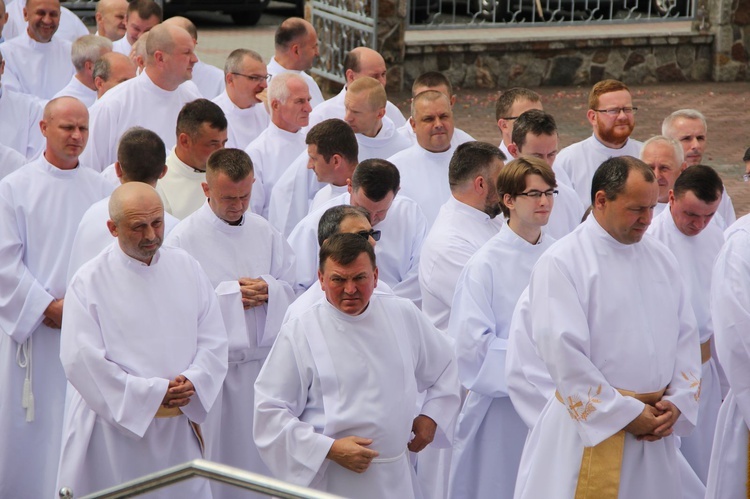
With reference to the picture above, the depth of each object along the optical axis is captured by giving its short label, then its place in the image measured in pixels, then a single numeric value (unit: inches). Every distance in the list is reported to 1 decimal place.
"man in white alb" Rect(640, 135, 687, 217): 525.7
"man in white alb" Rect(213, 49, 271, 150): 669.3
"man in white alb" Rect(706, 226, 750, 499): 413.7
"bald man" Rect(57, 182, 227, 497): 407.5
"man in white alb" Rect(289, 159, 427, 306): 505.4
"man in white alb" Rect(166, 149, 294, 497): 468.8
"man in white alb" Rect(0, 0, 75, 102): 813.9
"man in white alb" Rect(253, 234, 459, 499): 370.0
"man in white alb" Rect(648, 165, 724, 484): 480.1
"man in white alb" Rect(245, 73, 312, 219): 614.9
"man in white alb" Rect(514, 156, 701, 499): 378.9
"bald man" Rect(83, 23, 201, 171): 643.5
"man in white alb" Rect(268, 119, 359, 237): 524.1
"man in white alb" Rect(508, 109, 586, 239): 534.0
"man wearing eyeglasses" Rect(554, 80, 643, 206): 606.2
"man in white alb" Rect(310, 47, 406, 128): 691.4
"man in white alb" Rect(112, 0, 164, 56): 815.1
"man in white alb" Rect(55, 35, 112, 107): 708.7
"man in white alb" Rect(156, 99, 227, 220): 518.6
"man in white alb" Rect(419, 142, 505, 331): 463.8
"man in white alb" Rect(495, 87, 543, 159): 591.4
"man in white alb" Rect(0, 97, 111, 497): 488.4
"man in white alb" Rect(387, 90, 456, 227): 585.9
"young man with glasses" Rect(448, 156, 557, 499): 431.5
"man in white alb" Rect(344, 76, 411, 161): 610.5
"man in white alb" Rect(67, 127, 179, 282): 466.3
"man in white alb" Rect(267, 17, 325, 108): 754.8
